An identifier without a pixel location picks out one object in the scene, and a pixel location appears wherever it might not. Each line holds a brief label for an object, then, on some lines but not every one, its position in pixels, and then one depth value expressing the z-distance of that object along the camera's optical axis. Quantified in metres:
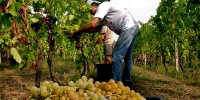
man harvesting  3.86
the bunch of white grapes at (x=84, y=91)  1.54
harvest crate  4.16
